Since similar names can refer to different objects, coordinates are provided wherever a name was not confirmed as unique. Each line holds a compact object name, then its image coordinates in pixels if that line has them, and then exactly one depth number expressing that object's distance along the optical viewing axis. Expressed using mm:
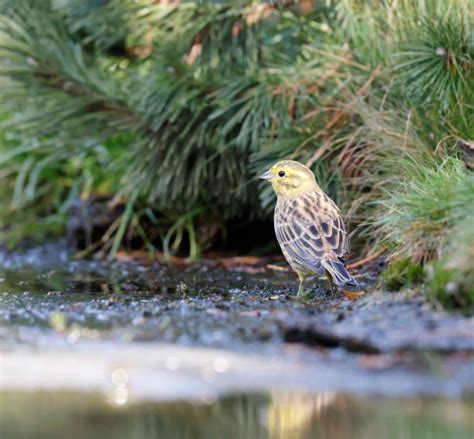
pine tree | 11516
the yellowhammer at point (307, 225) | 10617
